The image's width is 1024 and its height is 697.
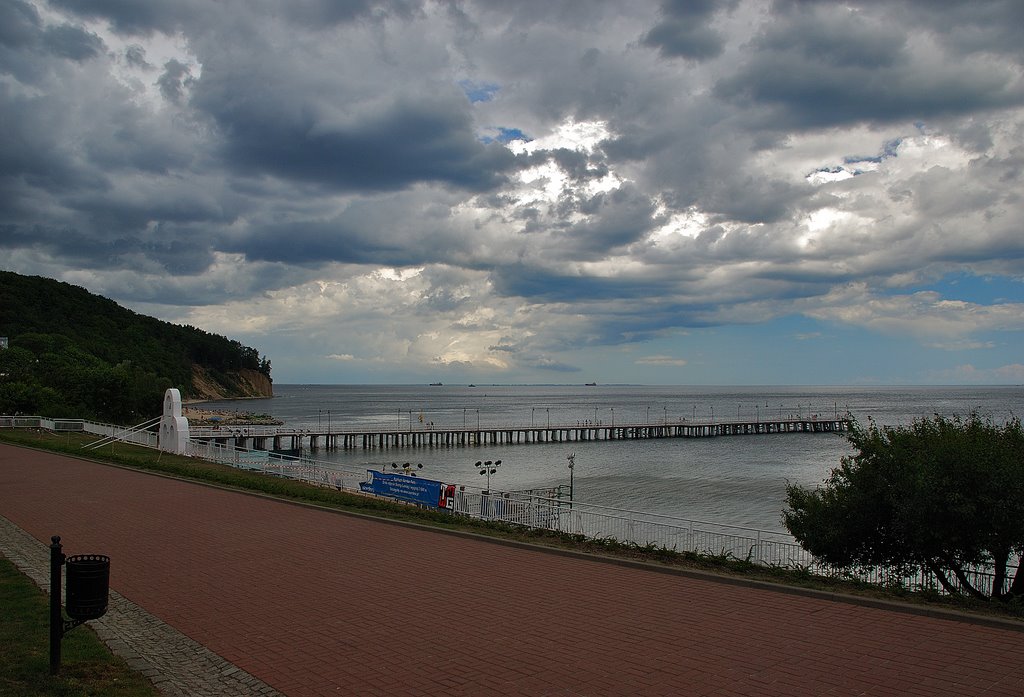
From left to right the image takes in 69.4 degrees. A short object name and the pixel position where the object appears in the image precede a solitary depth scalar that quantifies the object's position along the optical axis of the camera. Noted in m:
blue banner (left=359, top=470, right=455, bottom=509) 23.30
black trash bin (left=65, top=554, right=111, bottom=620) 6.55
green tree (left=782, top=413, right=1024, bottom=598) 13.41
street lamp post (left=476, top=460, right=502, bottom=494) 49.56
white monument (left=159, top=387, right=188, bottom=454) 36.69
